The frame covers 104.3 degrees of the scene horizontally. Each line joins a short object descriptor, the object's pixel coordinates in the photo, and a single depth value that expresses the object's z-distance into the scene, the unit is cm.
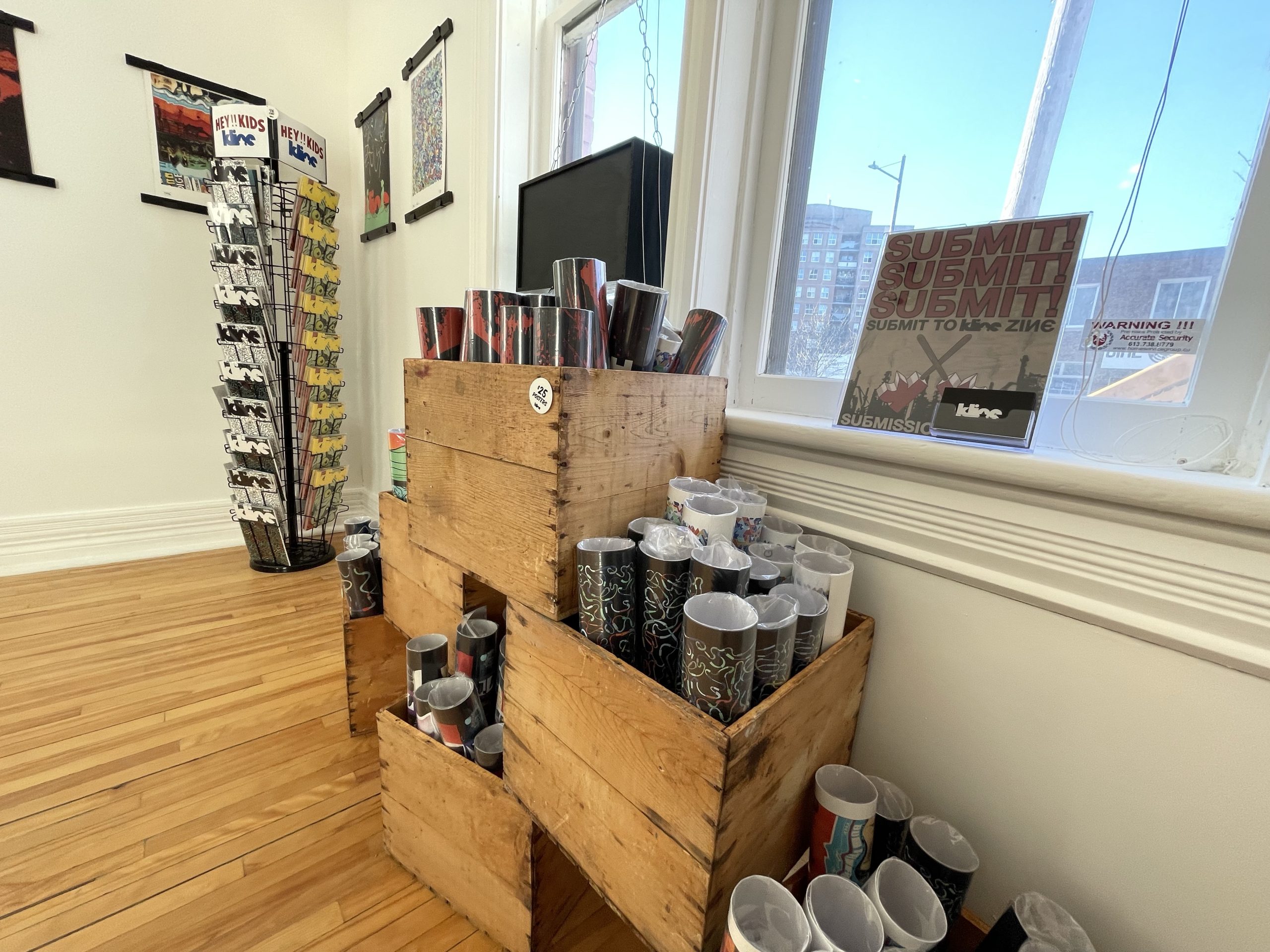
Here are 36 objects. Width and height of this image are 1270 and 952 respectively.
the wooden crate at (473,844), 72
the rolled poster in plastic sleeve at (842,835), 57
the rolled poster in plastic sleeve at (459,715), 81
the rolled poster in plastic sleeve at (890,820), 63
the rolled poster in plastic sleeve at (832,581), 62
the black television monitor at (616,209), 109
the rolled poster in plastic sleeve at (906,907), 46
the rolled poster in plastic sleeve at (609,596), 58
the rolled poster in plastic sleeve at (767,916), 46
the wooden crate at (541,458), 62
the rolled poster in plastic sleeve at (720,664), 47
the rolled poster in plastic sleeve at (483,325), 73
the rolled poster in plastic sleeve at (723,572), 54
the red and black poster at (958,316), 63
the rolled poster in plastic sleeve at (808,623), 58
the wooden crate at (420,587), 98
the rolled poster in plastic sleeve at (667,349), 80
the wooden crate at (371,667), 120
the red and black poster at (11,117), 184
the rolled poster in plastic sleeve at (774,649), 51
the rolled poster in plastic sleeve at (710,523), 62
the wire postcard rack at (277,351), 196
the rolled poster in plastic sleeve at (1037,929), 49
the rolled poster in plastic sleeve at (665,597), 57
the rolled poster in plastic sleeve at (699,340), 78
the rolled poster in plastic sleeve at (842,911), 48
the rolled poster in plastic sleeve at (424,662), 91
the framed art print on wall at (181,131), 211
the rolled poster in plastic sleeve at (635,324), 70
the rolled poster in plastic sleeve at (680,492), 69
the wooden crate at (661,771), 48
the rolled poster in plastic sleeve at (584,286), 72
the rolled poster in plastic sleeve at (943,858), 54
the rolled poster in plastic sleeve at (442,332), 84
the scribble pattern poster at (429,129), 180
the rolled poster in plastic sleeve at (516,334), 67
